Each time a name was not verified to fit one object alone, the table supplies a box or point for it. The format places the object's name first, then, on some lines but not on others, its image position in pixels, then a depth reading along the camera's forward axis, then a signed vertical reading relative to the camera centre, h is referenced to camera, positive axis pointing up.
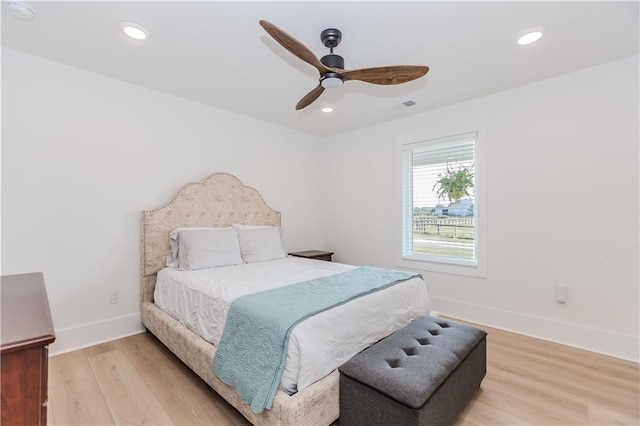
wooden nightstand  4.22 -0.60
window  3.44 +0.08
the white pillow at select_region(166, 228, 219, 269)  3.04 -0.36
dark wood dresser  0.89 -0.49
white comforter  1.59 -0.68
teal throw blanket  1.55 -0.68
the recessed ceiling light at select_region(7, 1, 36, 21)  1.89 +1.29
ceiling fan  2.02 +0.97
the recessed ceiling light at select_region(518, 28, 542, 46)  2.12 +1.28
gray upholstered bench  1.39 -0.83
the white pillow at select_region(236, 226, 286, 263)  3.33 -0.37
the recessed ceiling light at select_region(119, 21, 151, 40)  2.07 +1.28
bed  1.53 -0.68
